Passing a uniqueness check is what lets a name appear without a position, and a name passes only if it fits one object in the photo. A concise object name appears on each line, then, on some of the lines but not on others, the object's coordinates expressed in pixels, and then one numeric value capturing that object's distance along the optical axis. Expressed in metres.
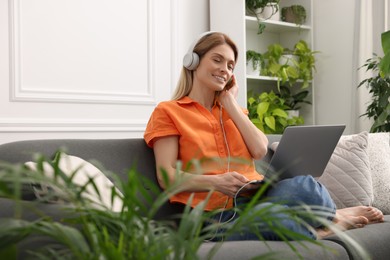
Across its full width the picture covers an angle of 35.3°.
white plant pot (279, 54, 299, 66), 4.75
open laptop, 2.19
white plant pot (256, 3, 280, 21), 4.57
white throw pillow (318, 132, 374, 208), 2.81
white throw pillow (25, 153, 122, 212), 1.75
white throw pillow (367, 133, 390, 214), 2.98
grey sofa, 1.78
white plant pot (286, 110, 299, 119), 4.78
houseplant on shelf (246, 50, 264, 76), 4.49
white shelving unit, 4.31
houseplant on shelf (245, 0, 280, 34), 4.52
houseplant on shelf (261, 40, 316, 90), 4.65
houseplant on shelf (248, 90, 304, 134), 4.45
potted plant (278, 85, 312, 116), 4.97
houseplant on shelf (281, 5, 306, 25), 4.85
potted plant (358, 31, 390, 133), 4.13
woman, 2.18
